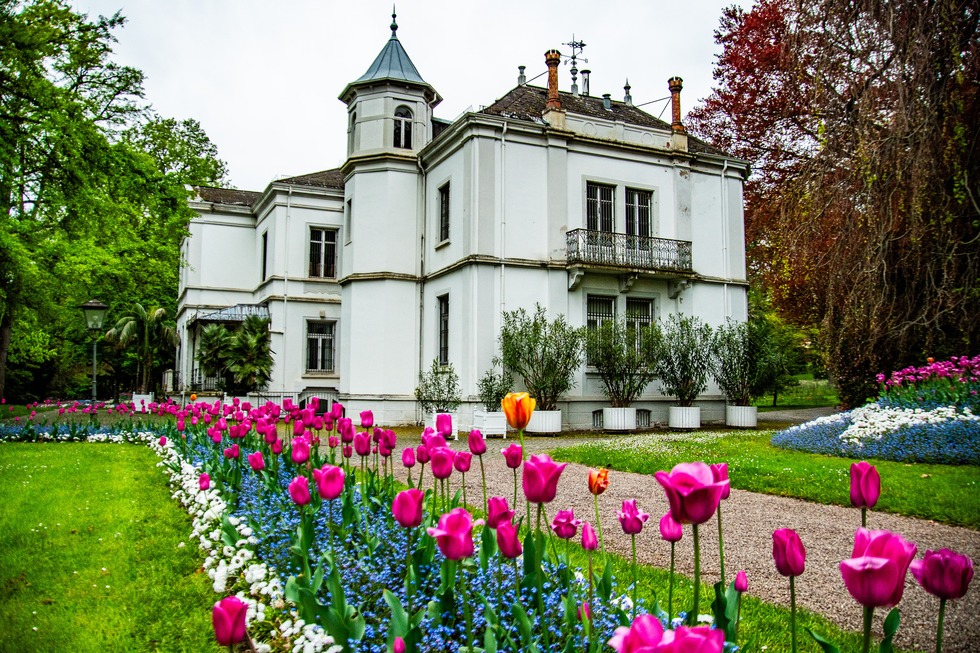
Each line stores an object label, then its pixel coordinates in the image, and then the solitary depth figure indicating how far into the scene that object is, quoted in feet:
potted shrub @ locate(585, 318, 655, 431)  56.95
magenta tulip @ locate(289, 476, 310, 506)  9.91
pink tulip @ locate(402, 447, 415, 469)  12.96
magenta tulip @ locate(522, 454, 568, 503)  7.23
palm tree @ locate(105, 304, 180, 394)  108.93
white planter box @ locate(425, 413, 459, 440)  54.67
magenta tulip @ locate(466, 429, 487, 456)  11.21
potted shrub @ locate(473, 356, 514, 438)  52.47
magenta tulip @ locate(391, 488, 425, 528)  7.89
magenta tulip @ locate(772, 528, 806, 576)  6.14
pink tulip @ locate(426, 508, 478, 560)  6.75
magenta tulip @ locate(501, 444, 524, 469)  10.28
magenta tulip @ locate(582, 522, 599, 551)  7.66
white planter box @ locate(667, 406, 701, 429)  60.34
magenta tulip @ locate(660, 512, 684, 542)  7.03
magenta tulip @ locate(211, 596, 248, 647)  5.17
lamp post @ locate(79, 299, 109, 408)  50.67
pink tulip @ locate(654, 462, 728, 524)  5.16
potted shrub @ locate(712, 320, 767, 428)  63.05
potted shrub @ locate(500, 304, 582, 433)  54.39
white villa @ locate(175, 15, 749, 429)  58.49
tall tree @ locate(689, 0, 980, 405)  30.01
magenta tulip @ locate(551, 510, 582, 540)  8.30
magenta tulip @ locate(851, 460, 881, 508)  6.72
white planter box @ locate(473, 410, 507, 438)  52.16
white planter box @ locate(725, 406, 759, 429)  62.08
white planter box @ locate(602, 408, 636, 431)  57.36
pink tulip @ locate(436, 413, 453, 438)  12.31
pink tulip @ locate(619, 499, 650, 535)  8.09
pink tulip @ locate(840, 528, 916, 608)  4.38
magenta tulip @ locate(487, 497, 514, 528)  7.92
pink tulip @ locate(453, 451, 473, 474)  10.87
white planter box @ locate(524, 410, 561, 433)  53.57
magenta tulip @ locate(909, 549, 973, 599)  5.07
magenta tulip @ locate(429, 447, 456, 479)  10.22
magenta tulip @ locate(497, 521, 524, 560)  7.44
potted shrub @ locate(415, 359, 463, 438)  57.57
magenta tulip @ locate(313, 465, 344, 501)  9.27
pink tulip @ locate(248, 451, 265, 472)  14.64
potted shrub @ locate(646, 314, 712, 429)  60.44
